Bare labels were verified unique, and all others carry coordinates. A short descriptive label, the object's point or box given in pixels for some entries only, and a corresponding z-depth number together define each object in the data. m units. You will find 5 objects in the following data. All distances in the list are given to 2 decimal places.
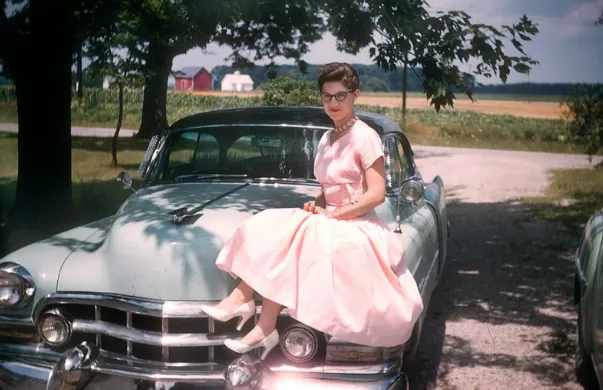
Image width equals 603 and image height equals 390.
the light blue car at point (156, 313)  2.87
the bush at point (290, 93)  12.86
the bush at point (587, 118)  12.47
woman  2.77
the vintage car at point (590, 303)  3.45
